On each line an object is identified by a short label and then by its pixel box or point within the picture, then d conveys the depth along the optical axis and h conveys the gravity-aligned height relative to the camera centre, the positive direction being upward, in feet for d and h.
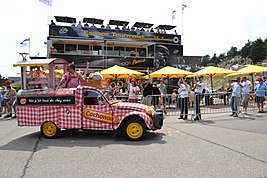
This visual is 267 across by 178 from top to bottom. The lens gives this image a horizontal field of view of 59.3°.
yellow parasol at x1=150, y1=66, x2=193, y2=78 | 51.31 +4.99
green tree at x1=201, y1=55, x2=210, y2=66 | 496.15 +80.33
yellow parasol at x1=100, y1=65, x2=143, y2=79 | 53.31 +5.45
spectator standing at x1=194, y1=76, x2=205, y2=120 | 34.83 -0.23
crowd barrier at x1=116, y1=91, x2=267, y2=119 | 36.21 -1.36
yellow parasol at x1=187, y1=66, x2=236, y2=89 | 54.49 +5.57
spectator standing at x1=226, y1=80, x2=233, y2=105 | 37.52 -0.11
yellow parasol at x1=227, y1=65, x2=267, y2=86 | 52.31 +5.89
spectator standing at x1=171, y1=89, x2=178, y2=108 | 37.92 -0.58
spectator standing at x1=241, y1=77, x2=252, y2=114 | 39.11 +0.83
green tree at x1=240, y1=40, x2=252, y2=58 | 290.56 +58.47
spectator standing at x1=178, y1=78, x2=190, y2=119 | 35.24 -0.52
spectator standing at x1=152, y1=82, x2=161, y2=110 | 37.61 +0.10
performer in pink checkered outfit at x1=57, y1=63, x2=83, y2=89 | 25.82 +1.98
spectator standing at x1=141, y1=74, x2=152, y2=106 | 37.45 +0.19
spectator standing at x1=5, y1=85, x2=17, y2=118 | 42.88 -0.33
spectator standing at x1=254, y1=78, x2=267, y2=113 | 39.34 +0.21
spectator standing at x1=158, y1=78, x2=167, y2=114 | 38.75 -0.73
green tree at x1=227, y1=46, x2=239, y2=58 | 414.45 +79.96
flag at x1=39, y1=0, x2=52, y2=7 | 80.48 +33.23
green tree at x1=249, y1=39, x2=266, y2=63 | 238.19 +45.33
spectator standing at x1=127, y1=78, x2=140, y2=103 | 38.34 +0.63
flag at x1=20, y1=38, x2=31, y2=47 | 72.84 +16.75
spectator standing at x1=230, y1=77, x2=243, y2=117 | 37.04 +0.05
